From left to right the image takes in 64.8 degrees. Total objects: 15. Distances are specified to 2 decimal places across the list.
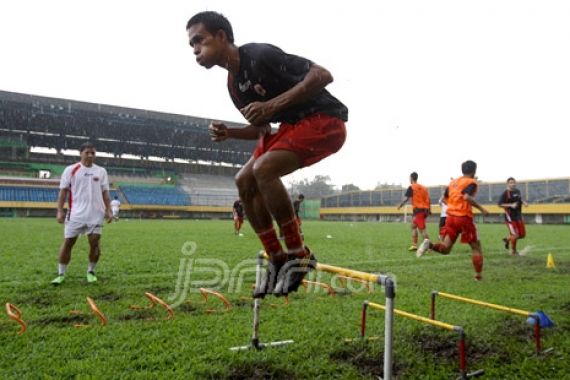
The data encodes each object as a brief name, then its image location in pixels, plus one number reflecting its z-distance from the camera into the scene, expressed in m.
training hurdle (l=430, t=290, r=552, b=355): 3.51
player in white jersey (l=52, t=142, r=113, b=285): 6.49
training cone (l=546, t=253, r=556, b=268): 8.84
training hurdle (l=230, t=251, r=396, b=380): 2.61
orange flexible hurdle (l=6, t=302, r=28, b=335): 3.77
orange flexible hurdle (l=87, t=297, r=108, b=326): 4.07
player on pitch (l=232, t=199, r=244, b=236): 17.77
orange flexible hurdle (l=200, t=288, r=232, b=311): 4.81
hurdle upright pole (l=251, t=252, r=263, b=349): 3.60
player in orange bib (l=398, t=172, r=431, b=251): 11.79
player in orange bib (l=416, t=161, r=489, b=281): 7.20
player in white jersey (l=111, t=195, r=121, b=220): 27.52
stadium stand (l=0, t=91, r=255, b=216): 41.22
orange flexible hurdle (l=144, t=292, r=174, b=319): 4.43
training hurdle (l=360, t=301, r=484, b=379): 3.01
